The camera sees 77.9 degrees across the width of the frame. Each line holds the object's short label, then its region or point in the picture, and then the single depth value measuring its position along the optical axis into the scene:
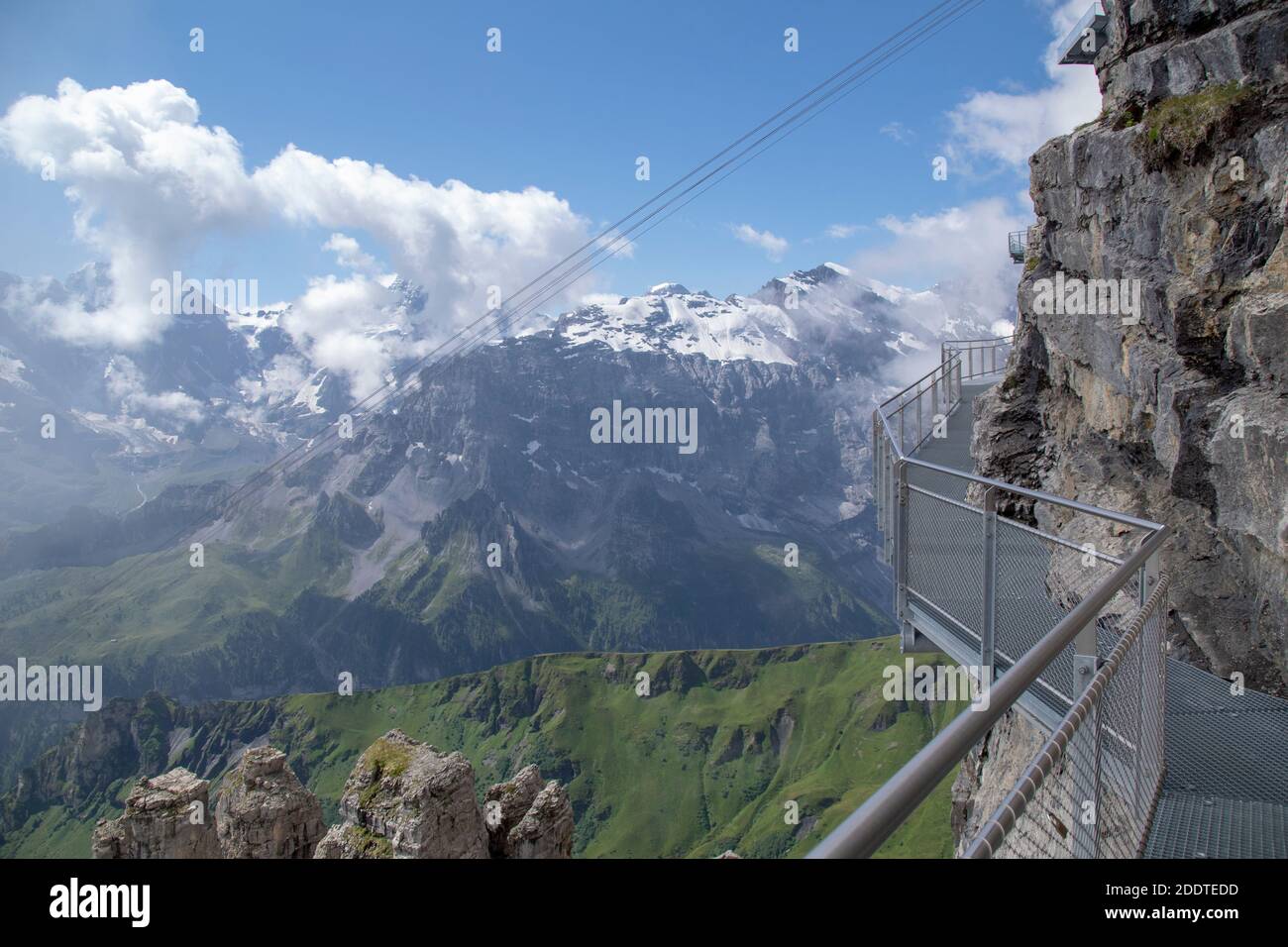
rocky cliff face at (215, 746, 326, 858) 31.02
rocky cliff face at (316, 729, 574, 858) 28.67
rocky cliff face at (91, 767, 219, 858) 27.95
